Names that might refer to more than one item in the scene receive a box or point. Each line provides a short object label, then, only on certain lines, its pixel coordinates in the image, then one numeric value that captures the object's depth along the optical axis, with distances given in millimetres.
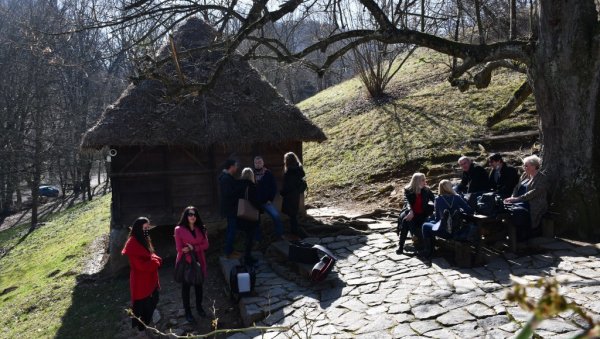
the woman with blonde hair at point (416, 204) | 8562
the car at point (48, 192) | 39031
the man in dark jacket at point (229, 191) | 9133
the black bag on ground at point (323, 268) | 7742
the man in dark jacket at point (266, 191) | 9531
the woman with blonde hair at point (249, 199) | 9227
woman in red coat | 7488
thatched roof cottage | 11586
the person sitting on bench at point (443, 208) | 7812
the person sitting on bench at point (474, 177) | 9203
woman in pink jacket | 7891
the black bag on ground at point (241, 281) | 7992
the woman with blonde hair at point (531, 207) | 7871
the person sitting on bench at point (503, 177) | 8898
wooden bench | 7531
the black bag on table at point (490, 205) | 8016
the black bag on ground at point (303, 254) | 8414
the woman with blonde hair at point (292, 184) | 9945
